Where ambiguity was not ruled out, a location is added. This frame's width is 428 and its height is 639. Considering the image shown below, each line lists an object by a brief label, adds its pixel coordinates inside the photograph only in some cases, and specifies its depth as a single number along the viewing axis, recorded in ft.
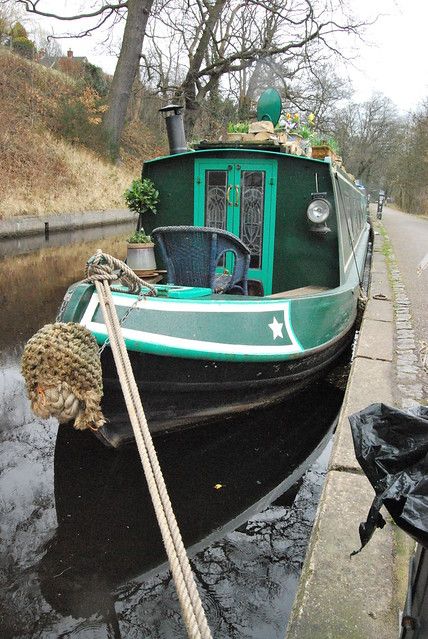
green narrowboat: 11.60
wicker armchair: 13.50
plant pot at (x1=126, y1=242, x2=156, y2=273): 16.66
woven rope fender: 9.74
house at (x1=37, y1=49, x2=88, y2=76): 97.40
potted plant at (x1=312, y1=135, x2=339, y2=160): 19.22
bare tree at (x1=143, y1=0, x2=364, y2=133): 63.86
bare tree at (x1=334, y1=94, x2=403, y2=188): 163.23
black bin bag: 4.45
